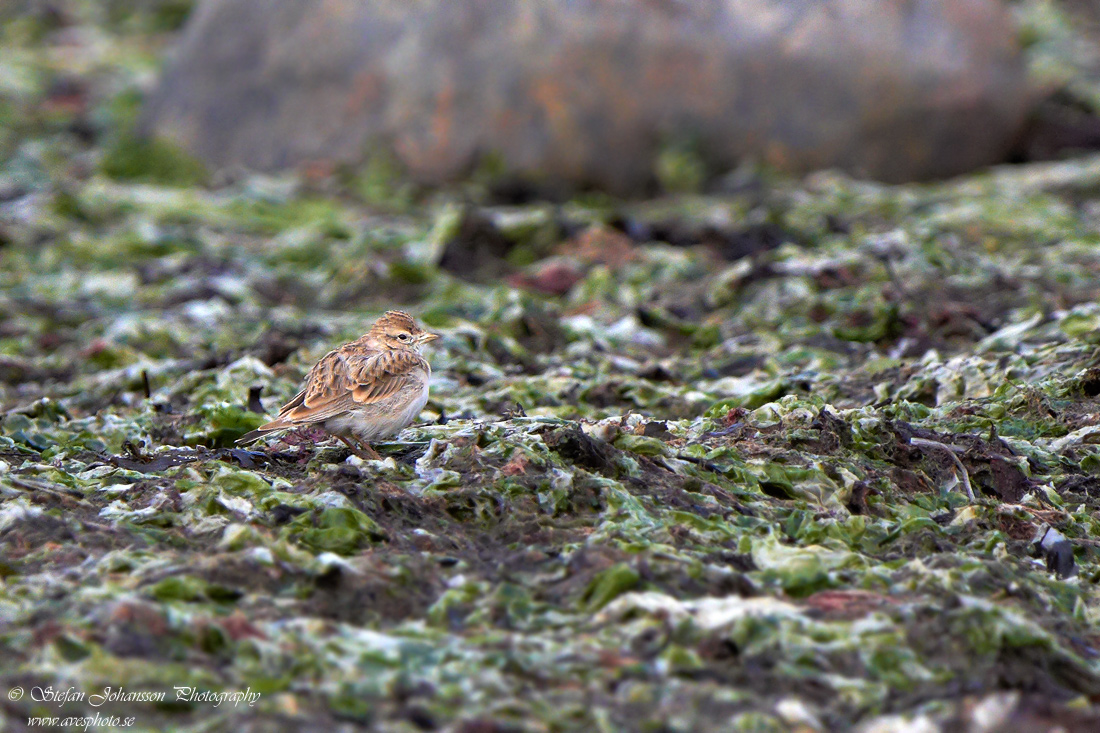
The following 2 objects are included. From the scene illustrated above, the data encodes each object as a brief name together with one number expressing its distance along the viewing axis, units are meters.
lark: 11.56
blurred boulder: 24.55
